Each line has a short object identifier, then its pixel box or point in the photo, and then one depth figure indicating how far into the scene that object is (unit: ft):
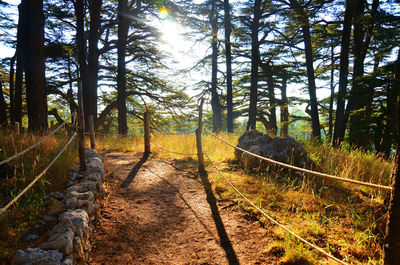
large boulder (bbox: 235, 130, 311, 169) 17.30
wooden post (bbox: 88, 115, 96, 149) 23.66
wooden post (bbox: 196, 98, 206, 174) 19.24
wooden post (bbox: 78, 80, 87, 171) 14.64
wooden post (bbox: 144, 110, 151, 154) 26.02
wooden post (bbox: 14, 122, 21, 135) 22.67
